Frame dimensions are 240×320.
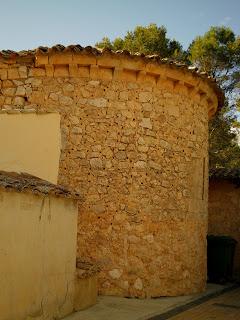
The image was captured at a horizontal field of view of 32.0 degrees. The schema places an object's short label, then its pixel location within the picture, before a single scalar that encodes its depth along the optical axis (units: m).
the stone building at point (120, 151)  8.09
